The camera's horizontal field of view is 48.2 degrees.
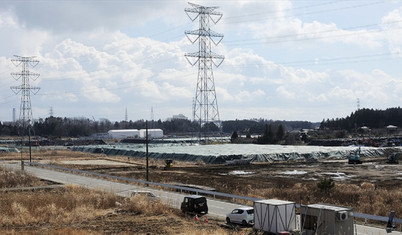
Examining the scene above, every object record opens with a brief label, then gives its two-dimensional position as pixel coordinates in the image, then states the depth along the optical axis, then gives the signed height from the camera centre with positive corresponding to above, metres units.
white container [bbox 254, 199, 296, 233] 24.11 -4.58
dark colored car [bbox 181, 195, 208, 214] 30.92 -5.00
